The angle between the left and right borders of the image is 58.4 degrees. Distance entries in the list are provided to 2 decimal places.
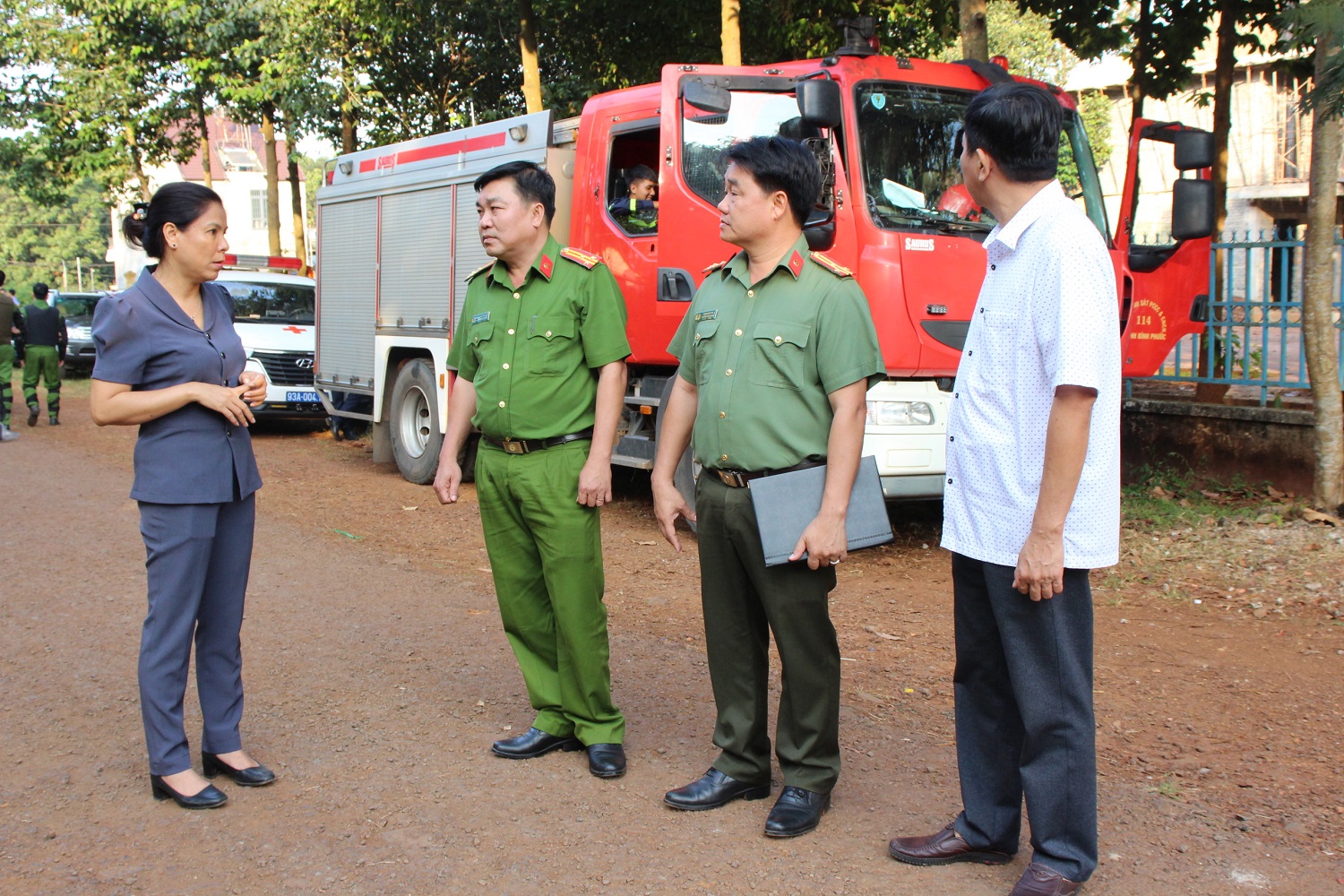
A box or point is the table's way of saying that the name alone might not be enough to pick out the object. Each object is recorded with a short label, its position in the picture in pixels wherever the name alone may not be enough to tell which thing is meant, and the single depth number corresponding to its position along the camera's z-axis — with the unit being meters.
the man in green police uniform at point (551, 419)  3.93
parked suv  25.53
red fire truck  6.52
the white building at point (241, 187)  66.12
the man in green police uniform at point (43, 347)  15.59
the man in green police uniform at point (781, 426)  3.35
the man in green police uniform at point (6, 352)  14.37
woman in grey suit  3.56
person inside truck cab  7.61
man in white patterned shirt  2.79
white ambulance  14.16
